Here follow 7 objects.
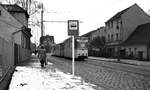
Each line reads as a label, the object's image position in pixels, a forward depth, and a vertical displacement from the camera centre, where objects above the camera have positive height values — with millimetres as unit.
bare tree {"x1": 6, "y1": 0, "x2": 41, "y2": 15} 42912 +8520
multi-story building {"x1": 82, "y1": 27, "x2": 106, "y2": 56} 60088 +997
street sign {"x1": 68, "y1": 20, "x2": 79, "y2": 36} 12461 +1239
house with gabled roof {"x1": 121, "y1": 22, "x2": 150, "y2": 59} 41162 +1391
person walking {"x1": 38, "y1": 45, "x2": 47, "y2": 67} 19781 -85
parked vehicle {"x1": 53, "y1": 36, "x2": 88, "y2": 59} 35938 +706
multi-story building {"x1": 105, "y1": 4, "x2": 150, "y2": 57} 54344 +6705
